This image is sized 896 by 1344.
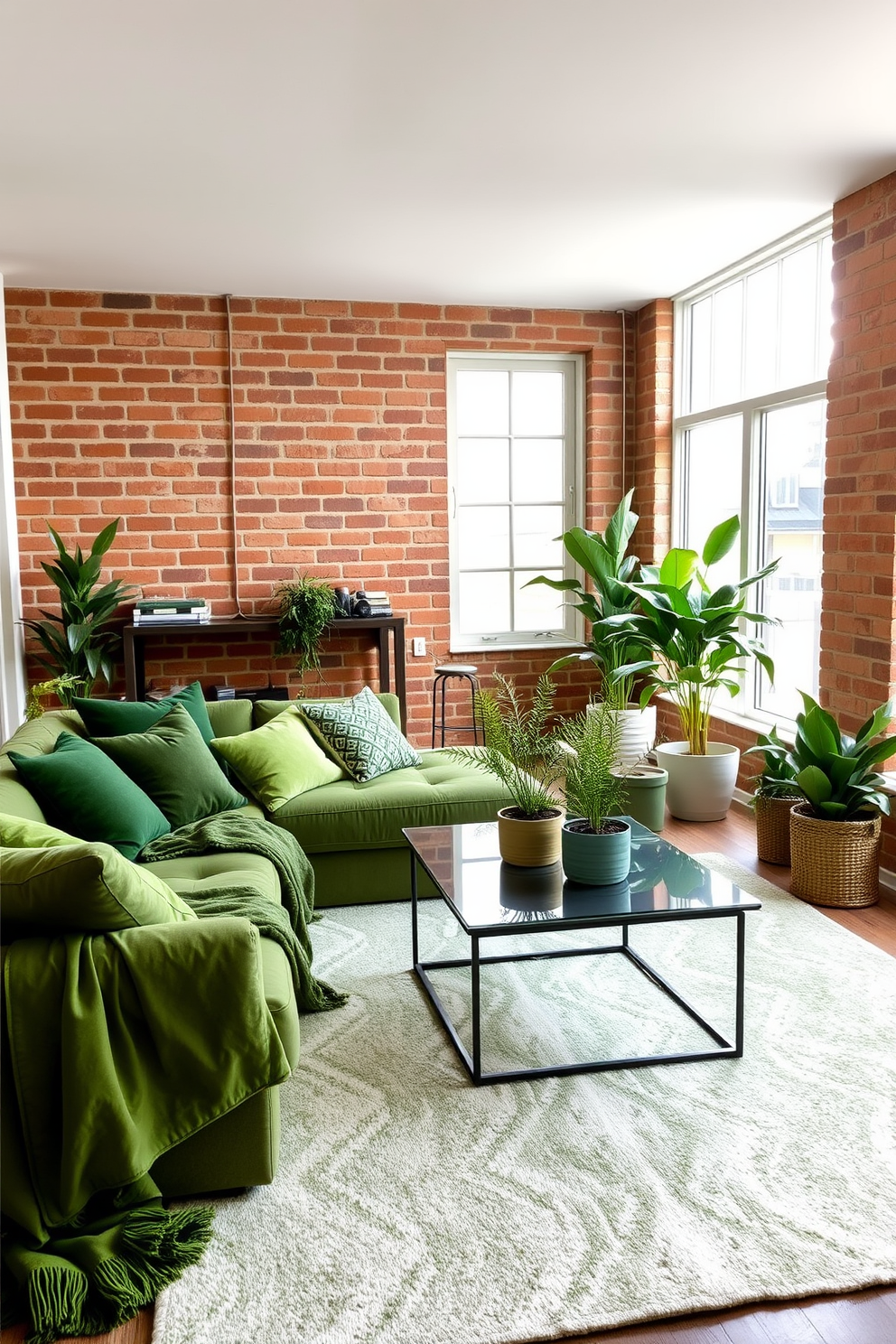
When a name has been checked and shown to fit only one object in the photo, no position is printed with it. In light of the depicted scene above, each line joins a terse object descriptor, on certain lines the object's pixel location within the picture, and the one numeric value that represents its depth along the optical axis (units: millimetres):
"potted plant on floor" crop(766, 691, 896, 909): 3744
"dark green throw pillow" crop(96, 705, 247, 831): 3381
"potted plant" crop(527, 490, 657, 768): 5258
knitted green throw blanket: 2604
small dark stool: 5750
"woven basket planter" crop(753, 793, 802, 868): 4207
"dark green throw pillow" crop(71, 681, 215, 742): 3564
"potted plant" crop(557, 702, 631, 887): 2734
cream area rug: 1854
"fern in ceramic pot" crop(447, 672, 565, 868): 2805
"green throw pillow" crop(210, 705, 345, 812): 3743
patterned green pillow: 4043
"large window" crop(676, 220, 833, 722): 4711
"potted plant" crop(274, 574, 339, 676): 5582
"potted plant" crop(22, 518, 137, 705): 5203
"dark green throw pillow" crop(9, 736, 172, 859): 2986
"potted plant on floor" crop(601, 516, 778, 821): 4621
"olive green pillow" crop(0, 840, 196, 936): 1993
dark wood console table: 5383
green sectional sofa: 2799
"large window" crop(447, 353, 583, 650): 6199
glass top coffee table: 2545
